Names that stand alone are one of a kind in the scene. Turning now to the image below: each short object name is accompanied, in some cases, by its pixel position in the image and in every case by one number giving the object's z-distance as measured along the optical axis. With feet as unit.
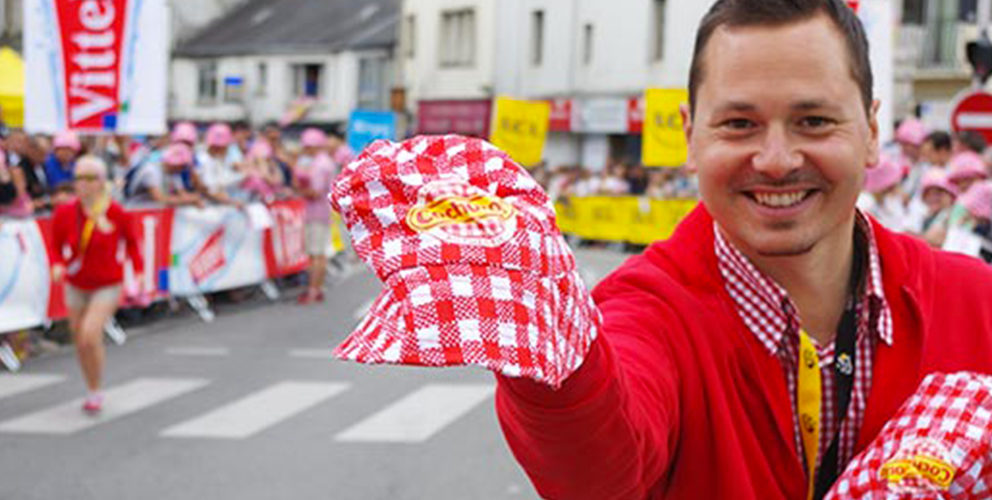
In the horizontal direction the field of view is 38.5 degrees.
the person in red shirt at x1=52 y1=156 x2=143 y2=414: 33.12
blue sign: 68.65
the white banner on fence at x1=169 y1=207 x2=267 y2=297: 49.80
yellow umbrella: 60.49
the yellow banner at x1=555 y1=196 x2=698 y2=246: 85.66
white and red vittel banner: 40.29
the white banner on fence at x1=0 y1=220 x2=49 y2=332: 39.09
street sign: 44.93
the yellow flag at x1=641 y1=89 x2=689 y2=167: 34.71
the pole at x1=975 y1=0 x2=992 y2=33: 50.44
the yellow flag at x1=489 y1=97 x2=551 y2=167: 49.98
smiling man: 6.65
